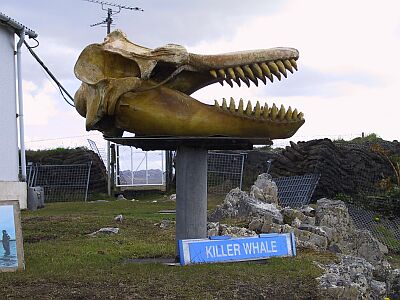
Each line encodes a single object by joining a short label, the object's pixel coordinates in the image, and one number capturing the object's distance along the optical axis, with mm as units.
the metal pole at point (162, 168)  23933
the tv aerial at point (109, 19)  28681
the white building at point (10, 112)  15539
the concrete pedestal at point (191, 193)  7301
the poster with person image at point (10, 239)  7109
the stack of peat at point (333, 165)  19188
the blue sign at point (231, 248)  7020
